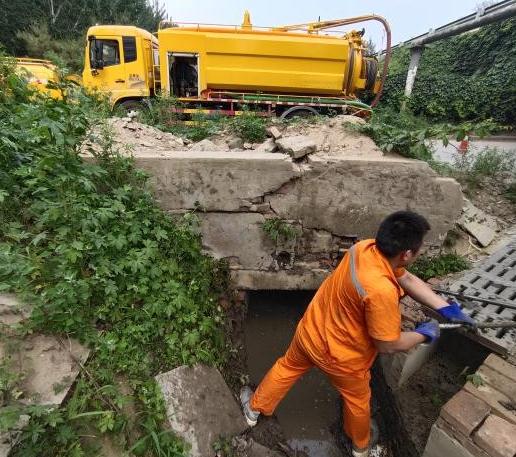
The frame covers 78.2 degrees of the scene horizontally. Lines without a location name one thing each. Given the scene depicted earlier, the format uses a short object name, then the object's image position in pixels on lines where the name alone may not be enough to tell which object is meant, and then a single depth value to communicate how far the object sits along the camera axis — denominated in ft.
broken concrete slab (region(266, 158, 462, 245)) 9.14
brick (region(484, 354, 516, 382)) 6.20
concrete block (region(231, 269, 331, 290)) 10.38
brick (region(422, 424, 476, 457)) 5.38
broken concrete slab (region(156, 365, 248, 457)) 6.18
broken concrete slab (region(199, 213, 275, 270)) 9.55
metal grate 6.80
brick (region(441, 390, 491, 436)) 5.40
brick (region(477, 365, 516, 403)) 5.92
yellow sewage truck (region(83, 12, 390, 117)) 21.50
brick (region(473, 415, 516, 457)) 5.00
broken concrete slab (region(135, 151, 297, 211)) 8.82
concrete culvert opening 7.31
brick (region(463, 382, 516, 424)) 5.57
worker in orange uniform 5.68
